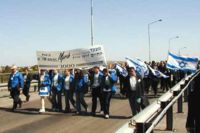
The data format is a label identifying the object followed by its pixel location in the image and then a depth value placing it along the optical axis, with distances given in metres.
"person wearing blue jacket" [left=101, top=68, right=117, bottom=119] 14.69
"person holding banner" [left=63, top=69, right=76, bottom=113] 16.12
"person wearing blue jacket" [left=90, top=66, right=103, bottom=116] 15.15
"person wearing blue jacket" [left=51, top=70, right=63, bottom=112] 16.44
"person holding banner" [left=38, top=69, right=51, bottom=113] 16.50
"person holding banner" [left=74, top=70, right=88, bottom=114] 15.65
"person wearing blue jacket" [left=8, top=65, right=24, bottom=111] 16.94
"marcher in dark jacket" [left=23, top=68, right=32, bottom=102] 21.11
